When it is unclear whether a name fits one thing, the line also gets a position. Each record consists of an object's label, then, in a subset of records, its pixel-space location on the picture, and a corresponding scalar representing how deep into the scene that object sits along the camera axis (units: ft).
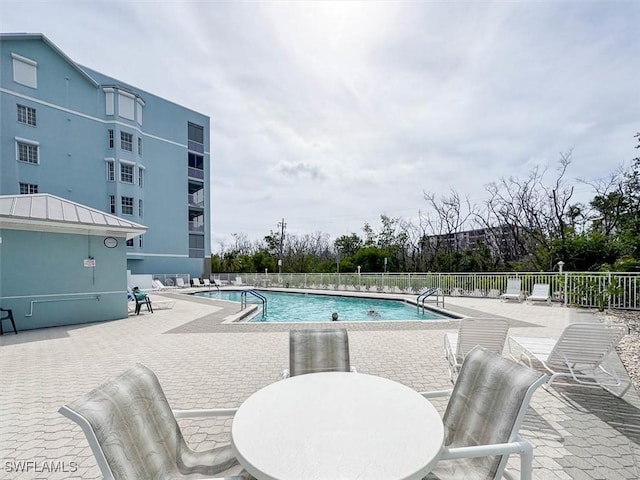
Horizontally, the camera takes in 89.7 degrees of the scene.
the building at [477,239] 77.36
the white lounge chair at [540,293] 39.29
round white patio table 4.42
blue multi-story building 65.26
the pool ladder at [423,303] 38.15
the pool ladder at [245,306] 37.72
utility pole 116.67
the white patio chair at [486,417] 5.47
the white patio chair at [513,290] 42.34
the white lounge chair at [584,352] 11.49
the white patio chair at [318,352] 10.01
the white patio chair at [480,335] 13.17
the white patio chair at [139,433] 4.50
